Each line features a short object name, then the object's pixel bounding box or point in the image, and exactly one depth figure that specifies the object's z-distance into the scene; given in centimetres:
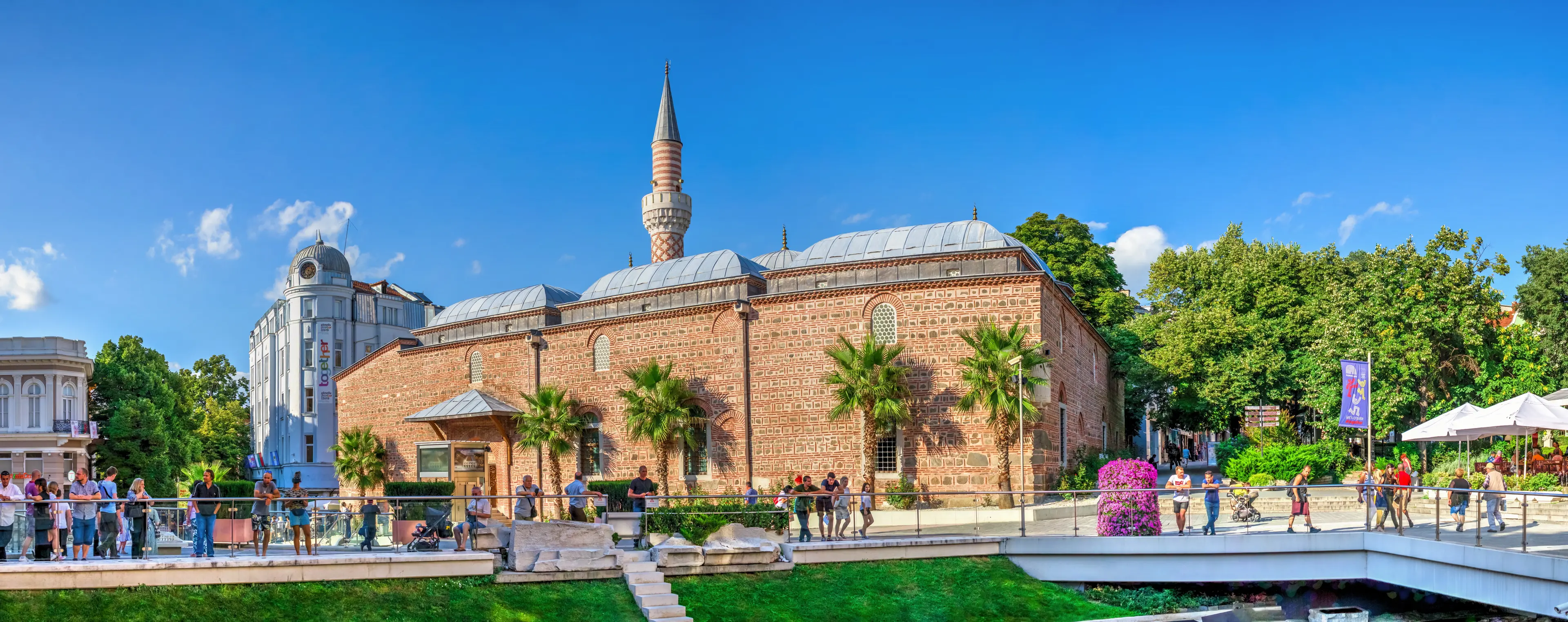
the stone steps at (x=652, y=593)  1412
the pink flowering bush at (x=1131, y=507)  1689
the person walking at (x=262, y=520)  1455
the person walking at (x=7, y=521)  1329
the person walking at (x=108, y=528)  1377
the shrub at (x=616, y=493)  1906
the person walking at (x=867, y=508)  1728
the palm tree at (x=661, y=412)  2964
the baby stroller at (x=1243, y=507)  1692
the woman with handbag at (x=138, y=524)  1402
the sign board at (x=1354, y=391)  2289
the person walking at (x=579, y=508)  1705
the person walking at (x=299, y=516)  1453
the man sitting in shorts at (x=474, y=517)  1502
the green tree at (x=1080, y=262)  4378
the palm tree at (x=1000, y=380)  2491
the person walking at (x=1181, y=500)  1702
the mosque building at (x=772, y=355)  2653
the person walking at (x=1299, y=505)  1648
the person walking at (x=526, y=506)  1612
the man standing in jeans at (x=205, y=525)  1453
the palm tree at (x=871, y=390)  2591
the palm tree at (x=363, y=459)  3972
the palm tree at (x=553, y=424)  3266
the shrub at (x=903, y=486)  2627
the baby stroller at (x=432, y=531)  1492
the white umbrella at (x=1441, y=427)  2186
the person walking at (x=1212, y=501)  1700
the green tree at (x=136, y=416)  4228
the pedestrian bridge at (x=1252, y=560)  1511
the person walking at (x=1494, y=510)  1405
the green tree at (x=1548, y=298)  3612
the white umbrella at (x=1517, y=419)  2017
